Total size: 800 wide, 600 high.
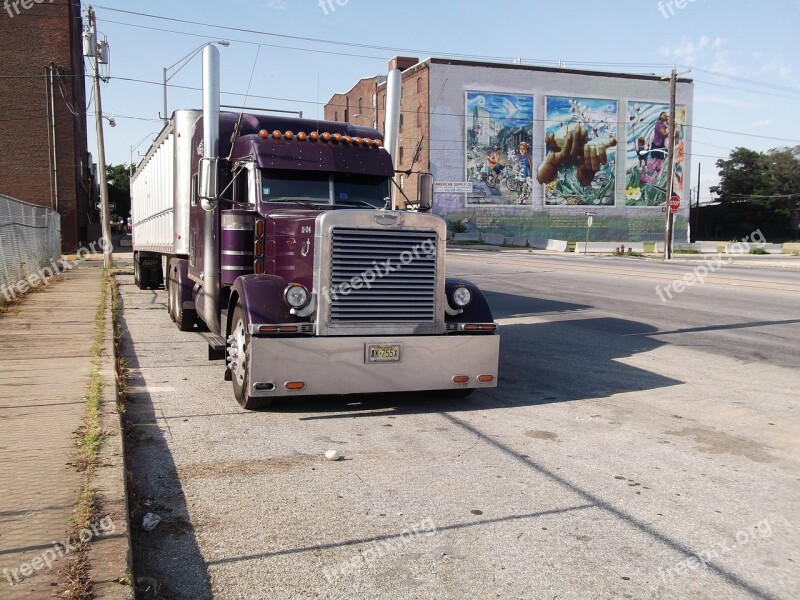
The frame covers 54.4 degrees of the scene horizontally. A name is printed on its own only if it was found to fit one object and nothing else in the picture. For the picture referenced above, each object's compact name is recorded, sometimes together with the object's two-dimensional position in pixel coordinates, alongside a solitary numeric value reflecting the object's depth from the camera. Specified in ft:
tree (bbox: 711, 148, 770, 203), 273.54
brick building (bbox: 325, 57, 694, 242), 200.34
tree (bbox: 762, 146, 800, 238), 266.36
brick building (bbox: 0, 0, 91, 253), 133.90
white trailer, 39.93
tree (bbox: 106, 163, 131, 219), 311.27
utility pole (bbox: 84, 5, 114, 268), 102.37
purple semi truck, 23.71
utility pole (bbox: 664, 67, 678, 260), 136.98
